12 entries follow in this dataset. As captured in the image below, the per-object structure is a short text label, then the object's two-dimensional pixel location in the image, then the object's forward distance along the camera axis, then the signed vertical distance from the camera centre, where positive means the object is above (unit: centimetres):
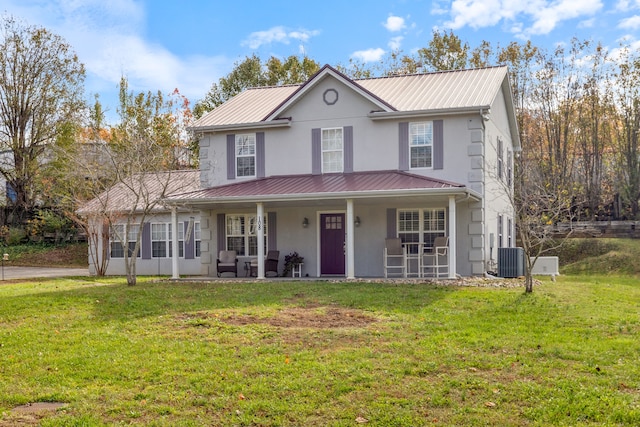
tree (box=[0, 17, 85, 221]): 3122 +728
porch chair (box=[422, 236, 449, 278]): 1667 -69
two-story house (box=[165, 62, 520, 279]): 1723 +188
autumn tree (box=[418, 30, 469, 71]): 3362 +1015
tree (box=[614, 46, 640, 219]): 2877 +486
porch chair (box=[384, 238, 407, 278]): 1695 -54
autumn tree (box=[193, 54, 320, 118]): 3691 +987
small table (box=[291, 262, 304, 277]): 1841 -104
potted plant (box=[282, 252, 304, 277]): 1844 -82
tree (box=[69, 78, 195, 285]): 1756 +241
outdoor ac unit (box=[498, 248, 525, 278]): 1822 -86
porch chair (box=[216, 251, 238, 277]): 1873 -85
